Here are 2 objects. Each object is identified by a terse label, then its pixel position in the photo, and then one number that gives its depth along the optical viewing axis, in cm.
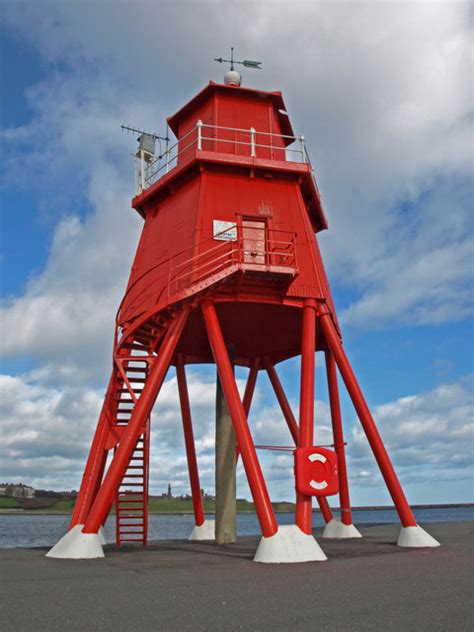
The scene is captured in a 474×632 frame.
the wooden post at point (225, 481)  1992
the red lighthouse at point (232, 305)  1455
